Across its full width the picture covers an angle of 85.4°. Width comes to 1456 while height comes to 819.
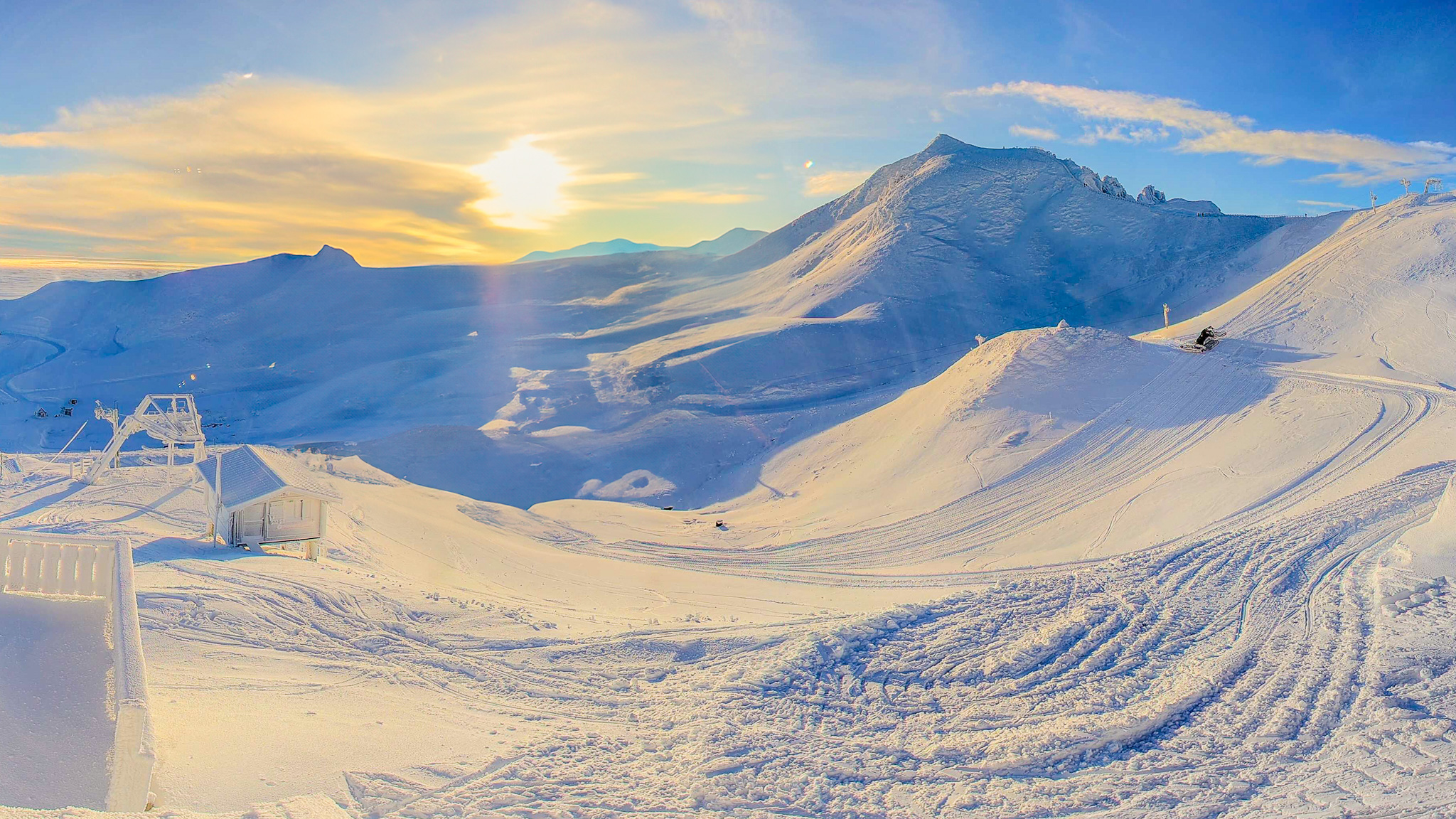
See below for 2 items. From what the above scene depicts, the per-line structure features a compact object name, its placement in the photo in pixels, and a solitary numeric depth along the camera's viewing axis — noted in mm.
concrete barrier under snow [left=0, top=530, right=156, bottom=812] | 5551
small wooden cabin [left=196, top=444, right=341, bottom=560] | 15250
